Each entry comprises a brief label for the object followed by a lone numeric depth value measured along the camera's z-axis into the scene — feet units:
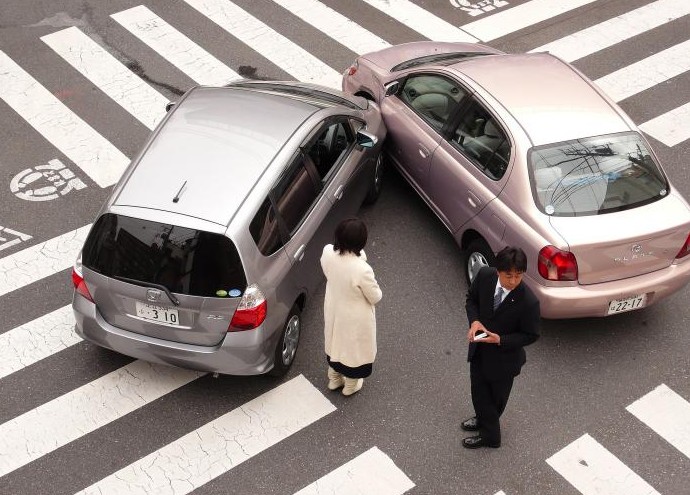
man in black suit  18.86
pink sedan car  23.94
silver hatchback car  21.70
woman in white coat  20.51
